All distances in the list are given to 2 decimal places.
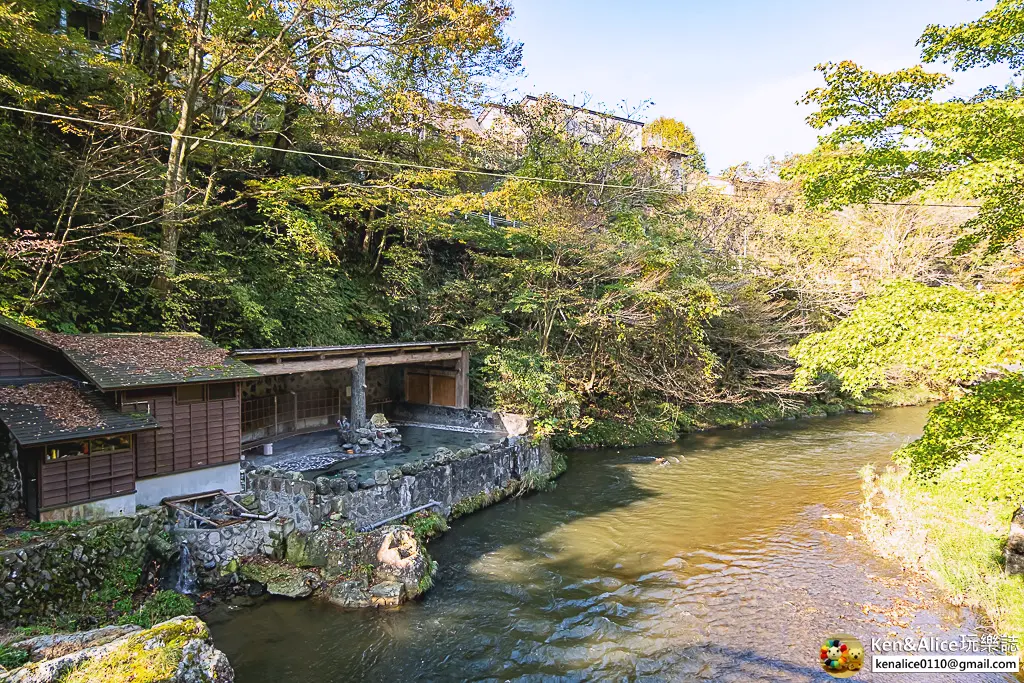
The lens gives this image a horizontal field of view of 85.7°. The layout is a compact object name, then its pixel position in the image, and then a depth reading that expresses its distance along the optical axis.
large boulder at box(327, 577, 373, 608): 9.40
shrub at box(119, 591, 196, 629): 7.86
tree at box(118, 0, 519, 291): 13.59
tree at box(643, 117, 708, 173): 29.92
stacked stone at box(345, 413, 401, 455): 15.38
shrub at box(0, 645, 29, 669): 5.35
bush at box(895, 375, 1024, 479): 9.02
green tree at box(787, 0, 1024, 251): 8.95
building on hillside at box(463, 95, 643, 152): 23.19
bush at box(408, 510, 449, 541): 12.17
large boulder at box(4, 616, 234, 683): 4.82
